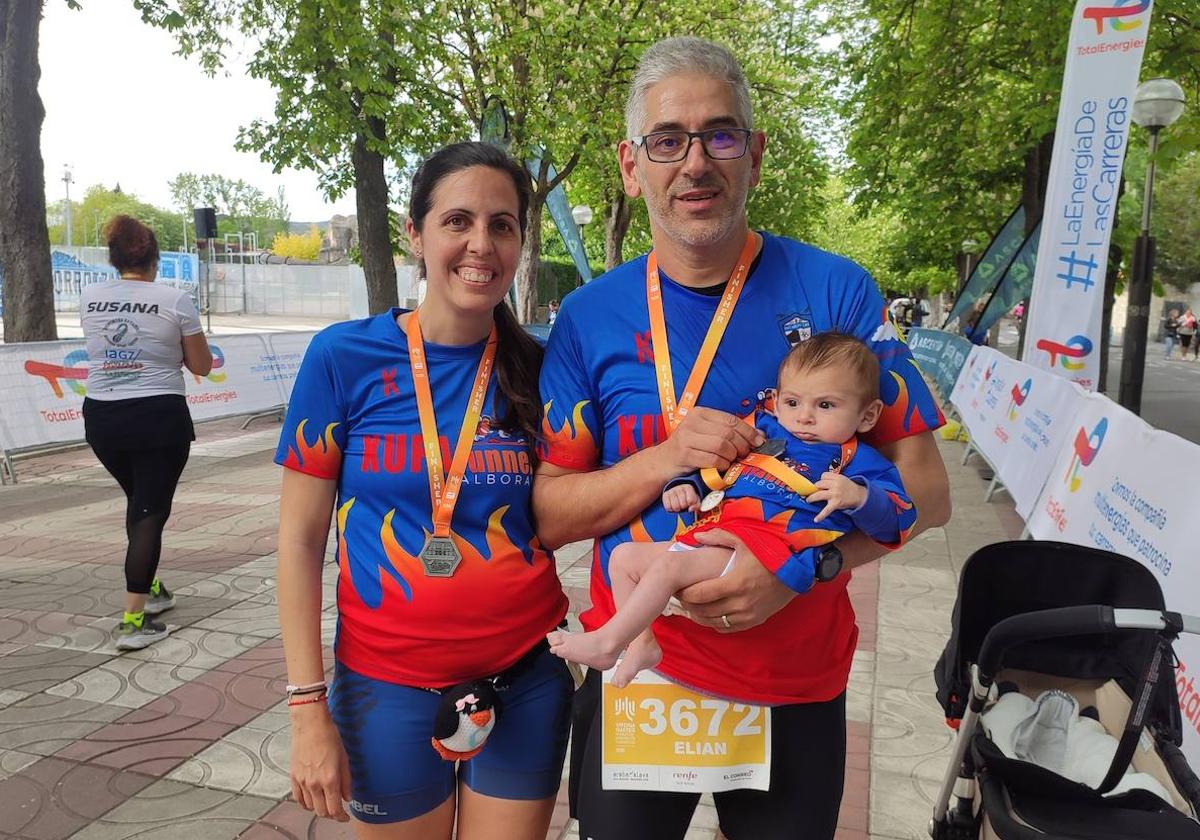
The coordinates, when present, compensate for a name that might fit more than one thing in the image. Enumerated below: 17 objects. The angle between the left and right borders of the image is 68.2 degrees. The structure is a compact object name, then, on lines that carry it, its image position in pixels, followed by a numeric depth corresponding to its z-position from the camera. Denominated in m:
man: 1.71
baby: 1.59
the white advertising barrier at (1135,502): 3.30
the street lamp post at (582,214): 26.44
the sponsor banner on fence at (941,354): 16.12
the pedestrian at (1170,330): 36.39
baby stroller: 1.86
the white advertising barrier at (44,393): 8.88
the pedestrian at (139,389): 4.62
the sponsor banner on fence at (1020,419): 6.61
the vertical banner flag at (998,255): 13.72
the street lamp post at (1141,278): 10.45
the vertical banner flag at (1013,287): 12.01
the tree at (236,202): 119.19
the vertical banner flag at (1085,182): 7.55
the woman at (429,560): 1.87
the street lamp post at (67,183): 69.28
